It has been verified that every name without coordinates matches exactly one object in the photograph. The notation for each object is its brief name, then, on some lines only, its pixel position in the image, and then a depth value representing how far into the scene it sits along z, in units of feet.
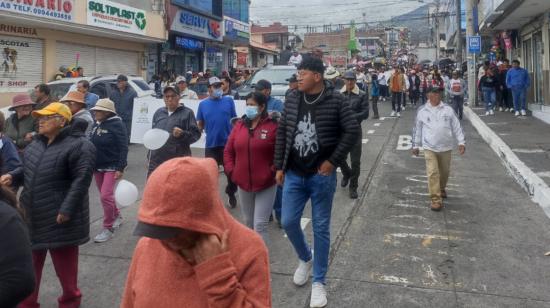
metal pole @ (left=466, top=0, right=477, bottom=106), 67.56
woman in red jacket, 16.05
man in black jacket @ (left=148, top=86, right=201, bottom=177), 19.39
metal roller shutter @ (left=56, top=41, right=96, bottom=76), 61.31
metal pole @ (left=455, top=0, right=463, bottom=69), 80.18
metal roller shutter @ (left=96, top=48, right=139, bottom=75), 69.31
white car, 39.86
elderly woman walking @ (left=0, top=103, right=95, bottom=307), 13.23
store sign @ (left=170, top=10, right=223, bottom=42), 84.03
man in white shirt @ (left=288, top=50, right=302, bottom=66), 65.71
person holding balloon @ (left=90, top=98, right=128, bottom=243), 19.63
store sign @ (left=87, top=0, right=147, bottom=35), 61.21
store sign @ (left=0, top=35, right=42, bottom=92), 52.95
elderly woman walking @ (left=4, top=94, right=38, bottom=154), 22.30
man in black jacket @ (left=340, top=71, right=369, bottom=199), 24.64
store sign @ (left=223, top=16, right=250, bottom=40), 104.01
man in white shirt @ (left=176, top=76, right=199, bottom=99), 36.11
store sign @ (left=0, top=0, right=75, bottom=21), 48.54
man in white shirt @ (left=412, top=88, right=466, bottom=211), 23.27
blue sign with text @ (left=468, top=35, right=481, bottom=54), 65.26
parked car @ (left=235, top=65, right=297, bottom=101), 46.56
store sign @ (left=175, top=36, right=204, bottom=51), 86.22
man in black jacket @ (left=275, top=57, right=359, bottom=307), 13.79
